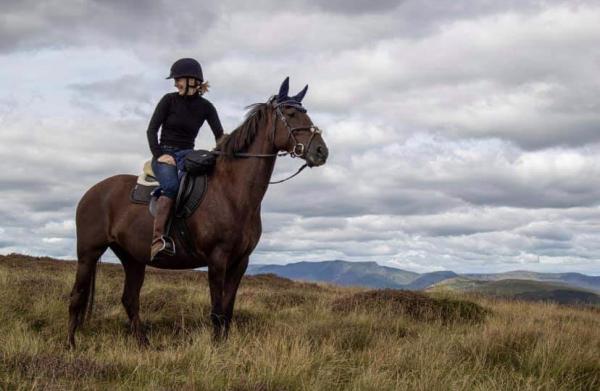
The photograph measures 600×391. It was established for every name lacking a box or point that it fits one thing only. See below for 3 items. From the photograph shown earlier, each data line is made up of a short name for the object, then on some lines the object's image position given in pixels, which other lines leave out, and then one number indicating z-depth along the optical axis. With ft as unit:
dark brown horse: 28.09
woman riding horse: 30.30
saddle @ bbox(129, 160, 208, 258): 29.60
